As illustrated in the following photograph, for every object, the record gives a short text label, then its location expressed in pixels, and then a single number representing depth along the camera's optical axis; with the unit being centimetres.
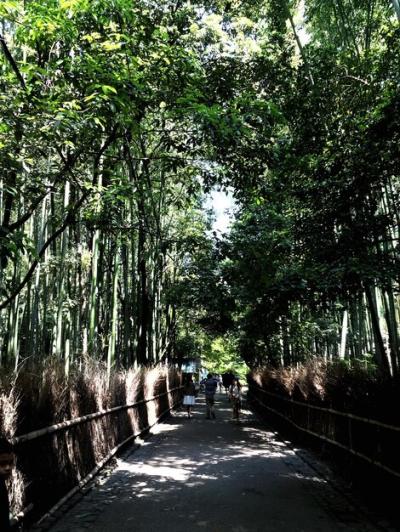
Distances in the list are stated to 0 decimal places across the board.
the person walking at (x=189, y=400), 1489
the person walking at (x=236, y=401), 1321
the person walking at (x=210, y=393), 1457
